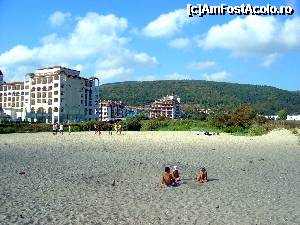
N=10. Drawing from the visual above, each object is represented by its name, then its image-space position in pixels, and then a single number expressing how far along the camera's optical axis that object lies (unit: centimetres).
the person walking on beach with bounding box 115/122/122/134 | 5508
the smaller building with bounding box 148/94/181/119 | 17900
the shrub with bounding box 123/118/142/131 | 7451
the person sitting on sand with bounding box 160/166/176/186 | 1348
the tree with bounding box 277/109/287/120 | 12932
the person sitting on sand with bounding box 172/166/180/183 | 1412
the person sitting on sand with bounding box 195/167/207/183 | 1431
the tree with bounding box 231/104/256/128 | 6911
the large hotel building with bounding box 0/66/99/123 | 10156
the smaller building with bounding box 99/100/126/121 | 15416
